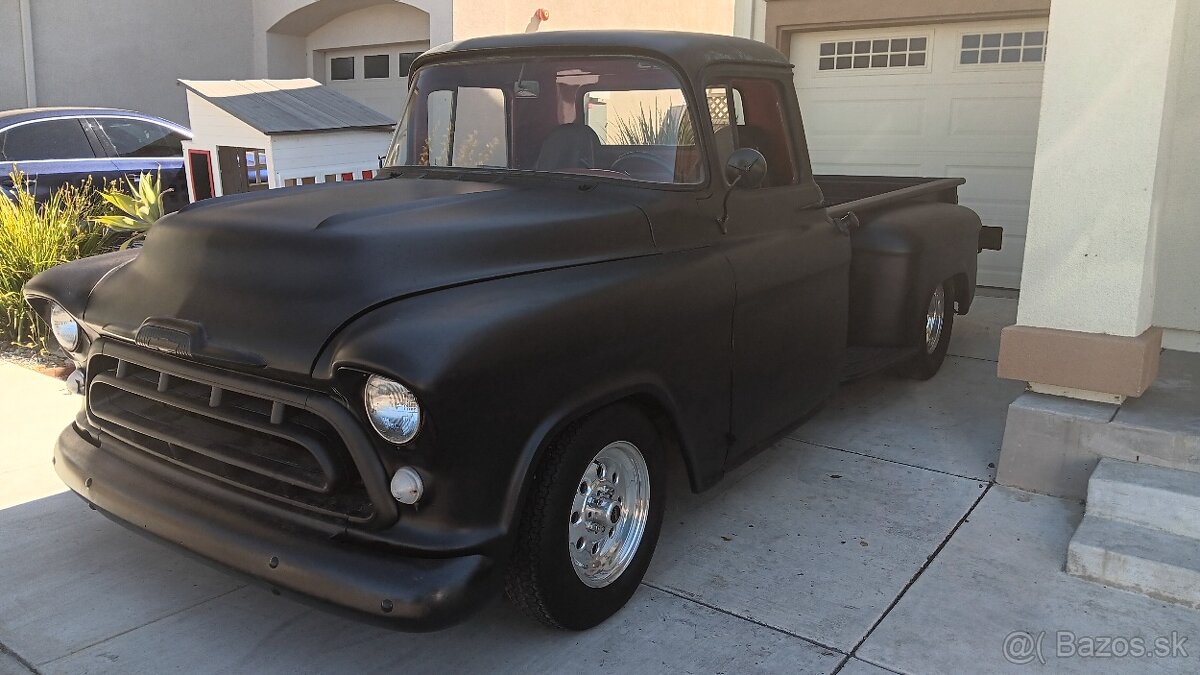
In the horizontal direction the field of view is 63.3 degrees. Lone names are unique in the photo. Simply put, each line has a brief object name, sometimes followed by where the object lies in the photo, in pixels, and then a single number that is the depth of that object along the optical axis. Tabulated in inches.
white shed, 271.0
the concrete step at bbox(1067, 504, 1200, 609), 133.6
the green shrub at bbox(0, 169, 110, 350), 254.7
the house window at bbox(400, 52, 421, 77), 523.7
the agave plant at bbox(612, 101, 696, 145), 144.4
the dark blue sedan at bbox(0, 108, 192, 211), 338.3
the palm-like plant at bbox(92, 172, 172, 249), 270.8
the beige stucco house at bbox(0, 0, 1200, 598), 157.6
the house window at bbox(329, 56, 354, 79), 561.6
